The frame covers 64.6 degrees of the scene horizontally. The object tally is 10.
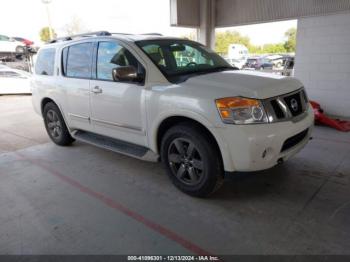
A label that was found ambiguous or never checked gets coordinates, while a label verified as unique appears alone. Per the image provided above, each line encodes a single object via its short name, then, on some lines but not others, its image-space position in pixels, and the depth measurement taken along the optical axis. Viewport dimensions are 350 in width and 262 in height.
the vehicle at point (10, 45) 18.13
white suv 2.55
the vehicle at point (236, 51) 23.08
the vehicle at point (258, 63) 11.73
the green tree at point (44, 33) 42.08
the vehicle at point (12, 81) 12.48
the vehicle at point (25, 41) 19.80
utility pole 17.34
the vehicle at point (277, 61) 10.01
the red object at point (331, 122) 5.52
